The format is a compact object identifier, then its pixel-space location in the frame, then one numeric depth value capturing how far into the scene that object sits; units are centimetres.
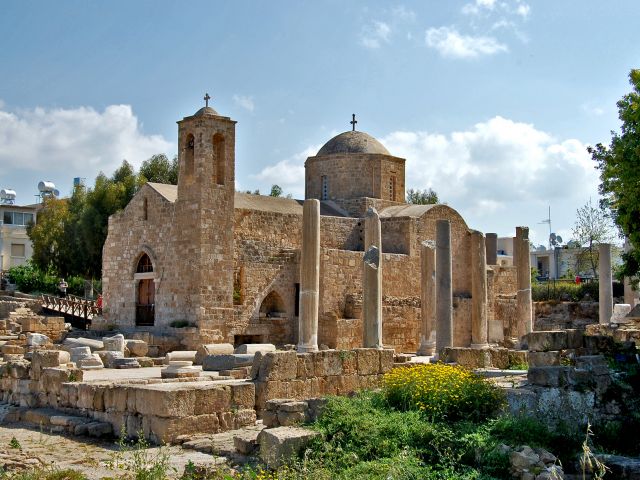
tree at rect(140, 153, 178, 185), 3916
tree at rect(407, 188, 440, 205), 4928
